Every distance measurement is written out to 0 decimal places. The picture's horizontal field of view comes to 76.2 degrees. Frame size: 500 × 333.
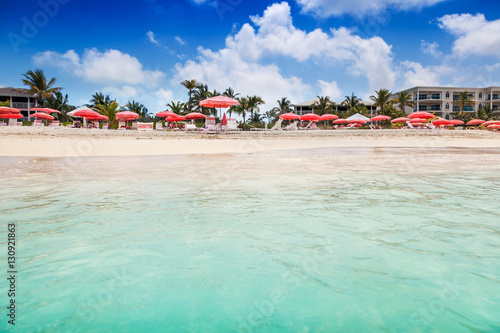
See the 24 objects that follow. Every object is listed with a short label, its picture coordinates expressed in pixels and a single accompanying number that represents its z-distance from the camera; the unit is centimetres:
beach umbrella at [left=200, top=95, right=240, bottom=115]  2147
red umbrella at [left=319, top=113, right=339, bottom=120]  3808
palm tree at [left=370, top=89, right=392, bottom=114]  5570
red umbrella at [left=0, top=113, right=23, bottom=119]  2480
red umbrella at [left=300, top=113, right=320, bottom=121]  3787
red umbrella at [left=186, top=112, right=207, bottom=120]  3443
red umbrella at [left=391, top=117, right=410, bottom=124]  3709
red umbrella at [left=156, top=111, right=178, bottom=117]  3359
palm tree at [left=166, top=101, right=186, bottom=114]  4902
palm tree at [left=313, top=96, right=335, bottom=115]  6037
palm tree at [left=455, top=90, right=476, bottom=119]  6419
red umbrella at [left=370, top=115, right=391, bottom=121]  3657
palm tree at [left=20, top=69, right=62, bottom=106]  4316
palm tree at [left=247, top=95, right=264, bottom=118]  5644
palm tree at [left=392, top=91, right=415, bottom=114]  6316
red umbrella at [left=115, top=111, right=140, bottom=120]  3008
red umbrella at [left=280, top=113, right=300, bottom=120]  3548
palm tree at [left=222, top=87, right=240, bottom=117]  5683
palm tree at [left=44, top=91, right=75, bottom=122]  5374
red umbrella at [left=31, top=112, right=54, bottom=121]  2991
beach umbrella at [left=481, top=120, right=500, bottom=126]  4157
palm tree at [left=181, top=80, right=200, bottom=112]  5216
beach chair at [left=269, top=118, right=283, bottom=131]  2872
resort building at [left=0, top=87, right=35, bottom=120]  5650
